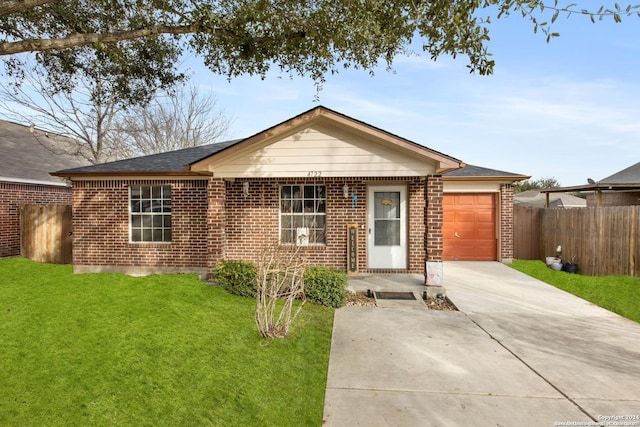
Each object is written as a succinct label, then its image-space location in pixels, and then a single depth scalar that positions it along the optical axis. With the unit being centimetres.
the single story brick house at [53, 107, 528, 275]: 923
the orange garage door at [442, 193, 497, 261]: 1180
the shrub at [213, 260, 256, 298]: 742
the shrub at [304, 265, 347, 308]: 701
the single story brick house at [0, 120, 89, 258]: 1159
